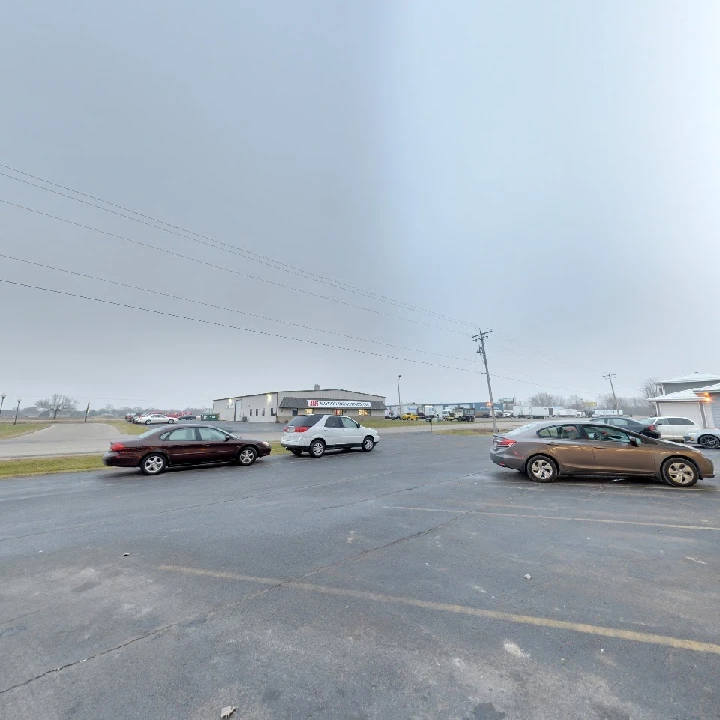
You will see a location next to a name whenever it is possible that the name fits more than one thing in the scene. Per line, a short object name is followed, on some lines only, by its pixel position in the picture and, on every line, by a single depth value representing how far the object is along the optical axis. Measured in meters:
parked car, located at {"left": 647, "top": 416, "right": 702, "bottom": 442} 20.56
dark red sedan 10.98
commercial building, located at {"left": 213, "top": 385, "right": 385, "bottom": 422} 64.62
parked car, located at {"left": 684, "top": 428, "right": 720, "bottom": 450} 18.25
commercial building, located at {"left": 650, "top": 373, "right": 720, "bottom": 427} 26.14
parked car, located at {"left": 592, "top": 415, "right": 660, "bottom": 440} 20.08
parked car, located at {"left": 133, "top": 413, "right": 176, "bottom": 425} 49.77
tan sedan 8.66
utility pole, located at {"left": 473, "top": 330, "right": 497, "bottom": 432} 33.62
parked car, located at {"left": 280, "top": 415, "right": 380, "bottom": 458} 15.10
